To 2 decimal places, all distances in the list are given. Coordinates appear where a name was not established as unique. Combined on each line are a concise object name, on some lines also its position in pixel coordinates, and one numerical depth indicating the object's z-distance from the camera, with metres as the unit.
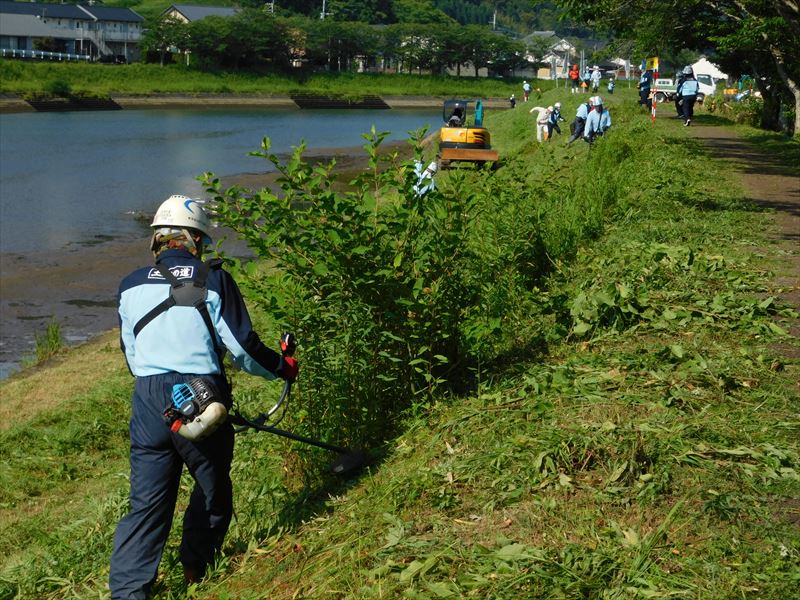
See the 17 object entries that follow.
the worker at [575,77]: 48.56
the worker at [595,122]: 24.67
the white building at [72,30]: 94.75
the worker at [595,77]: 47.64
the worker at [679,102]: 33.91
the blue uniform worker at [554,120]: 31.12
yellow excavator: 27.98
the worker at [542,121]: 30.89
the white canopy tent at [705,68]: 87.00
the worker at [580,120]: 27.41
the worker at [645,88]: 38.59
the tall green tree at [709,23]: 19.09
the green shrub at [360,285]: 6.54
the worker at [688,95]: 31.47
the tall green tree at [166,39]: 91.22
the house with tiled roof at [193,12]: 105.19
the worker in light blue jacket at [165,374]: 5.16
